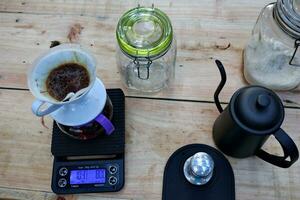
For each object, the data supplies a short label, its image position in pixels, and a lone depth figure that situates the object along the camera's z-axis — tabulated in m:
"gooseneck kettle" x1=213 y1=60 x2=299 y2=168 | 0.58
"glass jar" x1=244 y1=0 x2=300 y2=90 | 0.69
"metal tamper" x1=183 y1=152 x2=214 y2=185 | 0.66
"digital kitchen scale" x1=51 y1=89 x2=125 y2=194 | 0.70
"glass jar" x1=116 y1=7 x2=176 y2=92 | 0.64
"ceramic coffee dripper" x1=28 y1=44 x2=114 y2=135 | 0.62
